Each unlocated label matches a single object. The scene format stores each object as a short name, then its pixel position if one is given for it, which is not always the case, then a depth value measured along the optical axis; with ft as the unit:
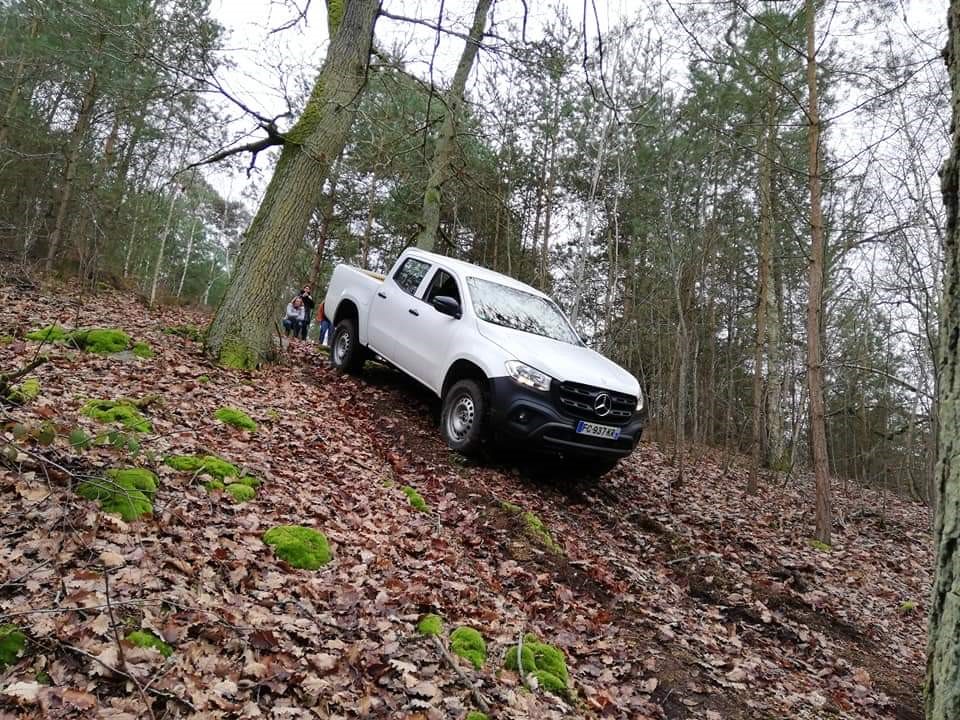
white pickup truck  19.48
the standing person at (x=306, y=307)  49.44
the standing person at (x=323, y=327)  44.51
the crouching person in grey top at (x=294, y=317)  48.96
